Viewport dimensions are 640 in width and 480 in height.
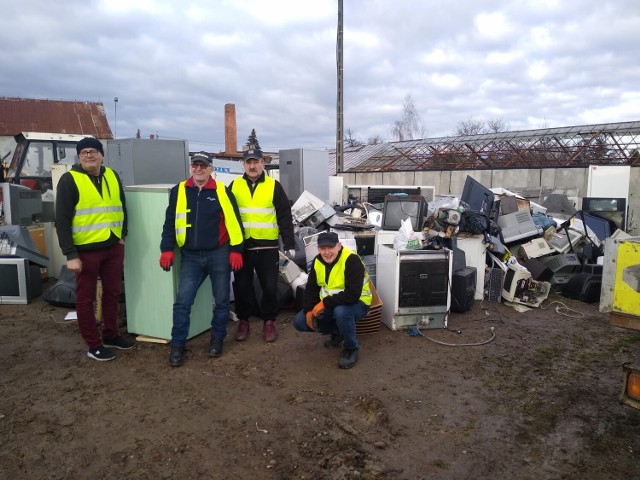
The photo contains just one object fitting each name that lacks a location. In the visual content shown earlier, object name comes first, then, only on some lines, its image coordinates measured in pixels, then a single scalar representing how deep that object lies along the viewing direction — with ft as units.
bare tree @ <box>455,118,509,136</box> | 113.80
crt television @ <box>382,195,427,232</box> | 20.86
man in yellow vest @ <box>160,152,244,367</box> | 11.94
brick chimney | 79.82
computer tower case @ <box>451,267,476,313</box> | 16.96
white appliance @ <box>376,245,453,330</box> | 15.01
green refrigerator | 12.95
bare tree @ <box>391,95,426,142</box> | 123.54
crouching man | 11.78
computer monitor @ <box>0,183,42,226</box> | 20.04
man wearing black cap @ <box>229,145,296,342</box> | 13.08
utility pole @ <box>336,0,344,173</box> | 44.37
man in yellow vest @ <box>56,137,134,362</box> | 11.10
